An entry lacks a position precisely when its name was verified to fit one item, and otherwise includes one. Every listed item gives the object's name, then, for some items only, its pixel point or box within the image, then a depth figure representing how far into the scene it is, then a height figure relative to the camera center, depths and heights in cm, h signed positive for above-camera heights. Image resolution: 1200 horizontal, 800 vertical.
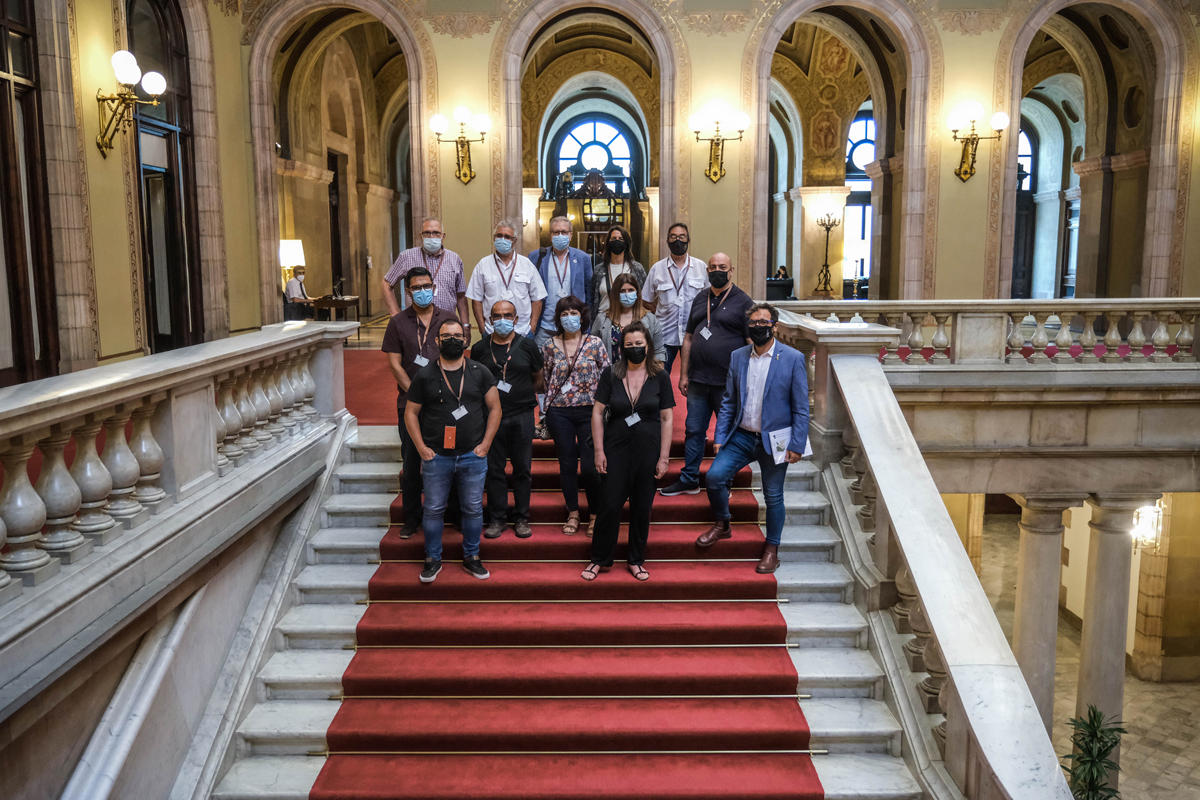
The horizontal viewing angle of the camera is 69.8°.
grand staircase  450 -225
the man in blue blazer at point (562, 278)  704 +10
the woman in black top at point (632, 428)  544 -87
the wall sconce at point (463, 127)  1273 +242
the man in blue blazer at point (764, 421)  550 -84
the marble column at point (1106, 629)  855 -340
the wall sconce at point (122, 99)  827 +194
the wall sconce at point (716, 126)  1278 +243
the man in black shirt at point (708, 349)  621 -42
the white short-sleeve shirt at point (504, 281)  661 +8
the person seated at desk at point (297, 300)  1444 -13
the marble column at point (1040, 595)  828 -298
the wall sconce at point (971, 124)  1282 +243
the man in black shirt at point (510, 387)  574 -64
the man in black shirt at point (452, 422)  531 -81
